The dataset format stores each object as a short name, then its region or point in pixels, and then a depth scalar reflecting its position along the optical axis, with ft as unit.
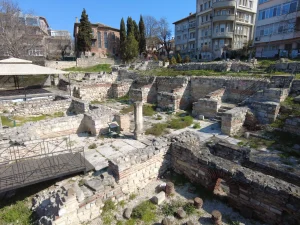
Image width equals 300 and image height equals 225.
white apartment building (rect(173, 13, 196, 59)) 137.81
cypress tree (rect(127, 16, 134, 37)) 138.79
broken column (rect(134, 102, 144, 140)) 28.07
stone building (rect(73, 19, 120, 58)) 152.46
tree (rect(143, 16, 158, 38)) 164.66
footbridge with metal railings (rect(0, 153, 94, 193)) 15.75
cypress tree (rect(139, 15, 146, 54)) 145.89
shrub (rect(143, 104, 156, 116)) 41.11
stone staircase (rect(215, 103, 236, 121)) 36.66
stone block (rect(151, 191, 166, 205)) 15.51
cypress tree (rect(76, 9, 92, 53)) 128.12
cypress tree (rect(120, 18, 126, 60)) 128.98
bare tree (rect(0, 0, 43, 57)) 77.97
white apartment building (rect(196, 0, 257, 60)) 110.83
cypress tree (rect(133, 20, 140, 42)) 142.10
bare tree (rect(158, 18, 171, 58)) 157.48
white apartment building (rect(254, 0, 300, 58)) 75.56
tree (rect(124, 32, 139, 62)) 121.70
